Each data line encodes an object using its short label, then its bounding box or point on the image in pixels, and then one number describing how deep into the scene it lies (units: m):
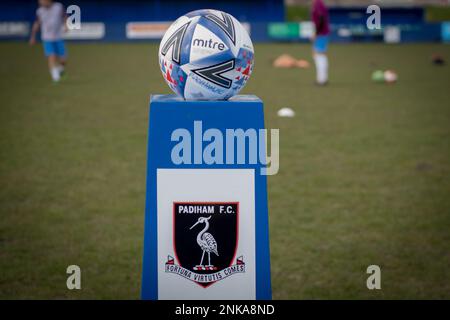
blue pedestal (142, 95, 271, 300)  3.07
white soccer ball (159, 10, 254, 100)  3.17
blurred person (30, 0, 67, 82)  14.88
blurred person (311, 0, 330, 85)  14.95
